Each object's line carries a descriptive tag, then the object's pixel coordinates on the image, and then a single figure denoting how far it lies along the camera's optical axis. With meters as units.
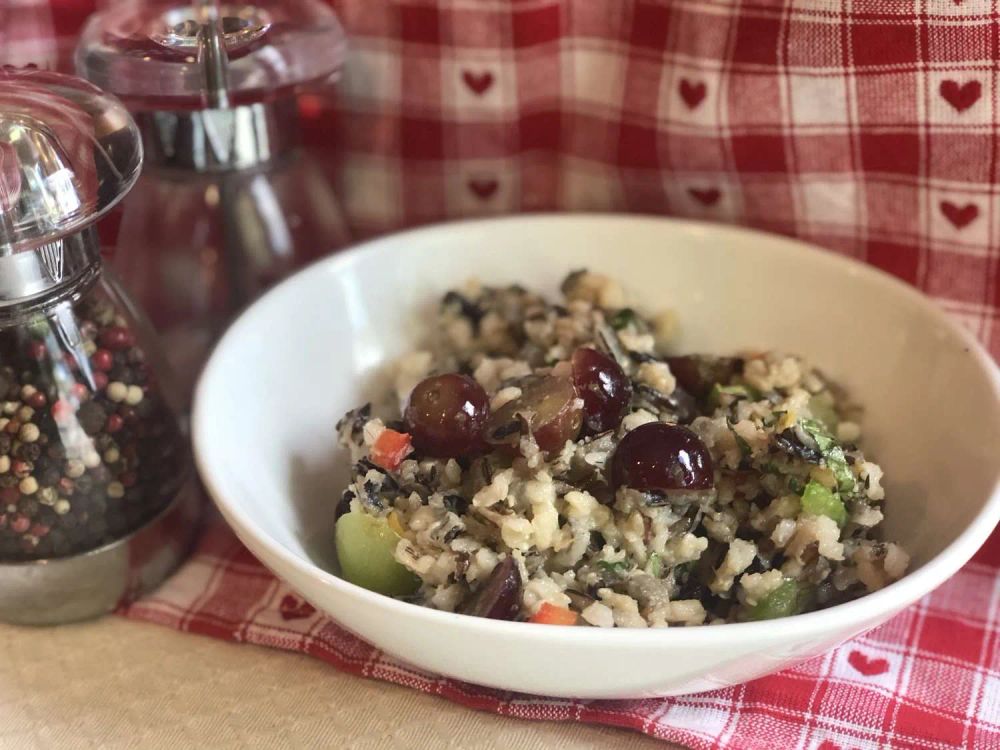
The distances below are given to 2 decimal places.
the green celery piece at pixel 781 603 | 0.17
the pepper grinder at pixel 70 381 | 0.17
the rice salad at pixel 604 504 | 0.17
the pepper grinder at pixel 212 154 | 0.21
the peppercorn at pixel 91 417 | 0.18
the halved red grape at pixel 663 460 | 0.17
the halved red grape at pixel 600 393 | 0.19
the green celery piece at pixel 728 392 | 0.20
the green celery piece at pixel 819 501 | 0.17
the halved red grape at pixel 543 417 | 0.18
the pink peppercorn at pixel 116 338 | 0.19
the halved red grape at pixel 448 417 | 0.18
